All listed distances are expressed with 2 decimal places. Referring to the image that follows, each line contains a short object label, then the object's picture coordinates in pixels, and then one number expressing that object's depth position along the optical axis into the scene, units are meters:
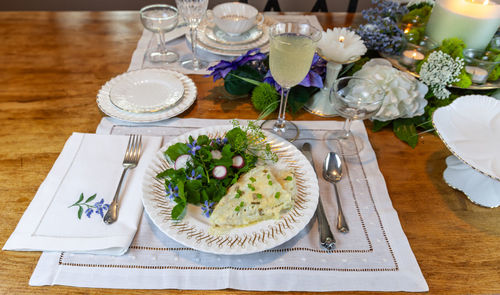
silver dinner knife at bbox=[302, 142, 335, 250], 0.73
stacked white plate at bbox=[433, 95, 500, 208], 0.81
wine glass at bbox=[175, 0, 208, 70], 1.18
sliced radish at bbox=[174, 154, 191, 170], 0.81
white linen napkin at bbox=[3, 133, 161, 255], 0.70
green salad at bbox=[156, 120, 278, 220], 0.76
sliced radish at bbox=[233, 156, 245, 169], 0.82
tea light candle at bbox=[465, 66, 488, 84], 1.06
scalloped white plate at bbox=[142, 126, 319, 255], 0.68
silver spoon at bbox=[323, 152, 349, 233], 0.88
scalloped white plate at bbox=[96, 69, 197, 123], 1.02
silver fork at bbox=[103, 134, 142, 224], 0.74
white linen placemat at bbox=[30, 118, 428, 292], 0.67
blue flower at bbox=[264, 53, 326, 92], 1.03
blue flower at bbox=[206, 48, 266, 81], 1.09
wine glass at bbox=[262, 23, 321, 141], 0.88
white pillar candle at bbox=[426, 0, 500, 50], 1.09
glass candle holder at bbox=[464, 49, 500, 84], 1.06
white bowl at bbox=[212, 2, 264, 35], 1.31
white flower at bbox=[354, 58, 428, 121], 0.99
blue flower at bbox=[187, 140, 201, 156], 0.82
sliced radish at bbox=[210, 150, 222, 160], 0.82
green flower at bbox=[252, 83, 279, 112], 1.06
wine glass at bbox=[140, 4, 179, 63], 1.22
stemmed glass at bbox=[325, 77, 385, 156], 0.89
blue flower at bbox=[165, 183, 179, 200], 0.75
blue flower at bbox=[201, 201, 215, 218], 0.74
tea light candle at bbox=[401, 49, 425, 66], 1.15
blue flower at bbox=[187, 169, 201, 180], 0.77
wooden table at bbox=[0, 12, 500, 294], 0.72
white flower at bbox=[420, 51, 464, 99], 1.00
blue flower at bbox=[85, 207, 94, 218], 0.73
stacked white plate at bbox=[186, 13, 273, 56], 1.31
